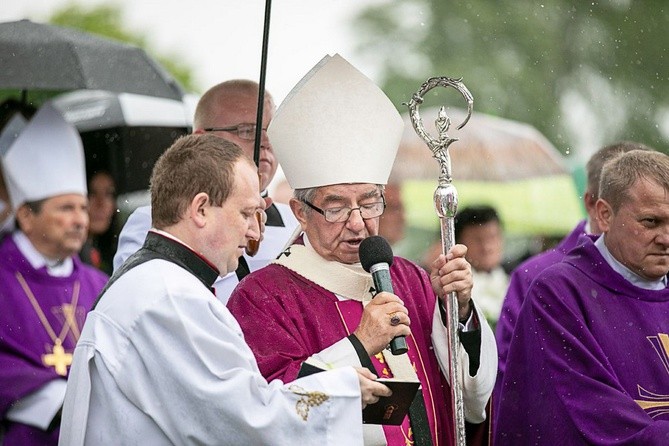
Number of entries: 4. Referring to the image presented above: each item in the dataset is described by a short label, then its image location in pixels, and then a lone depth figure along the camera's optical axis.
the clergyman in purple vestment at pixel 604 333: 10.87
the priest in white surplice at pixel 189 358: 8.41
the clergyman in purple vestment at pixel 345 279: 9.95
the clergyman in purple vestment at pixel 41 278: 13.12
